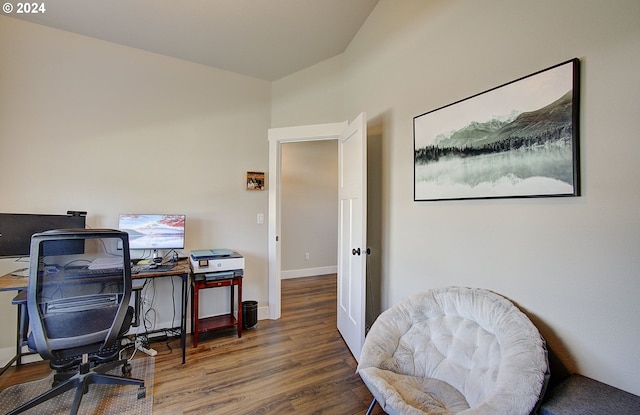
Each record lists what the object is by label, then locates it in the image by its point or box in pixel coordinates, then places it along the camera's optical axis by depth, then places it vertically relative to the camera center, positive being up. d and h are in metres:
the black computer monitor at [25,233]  2.00 -0.19
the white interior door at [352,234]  2.24 -0.24
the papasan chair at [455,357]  1.09 -0.74
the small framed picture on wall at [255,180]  3.23 +0.33
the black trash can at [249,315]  2.95 -1.16
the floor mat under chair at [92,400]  1.75 -1.30
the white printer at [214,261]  2.54 -0.51
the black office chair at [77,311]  1.54 -0.63
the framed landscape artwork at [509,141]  1.19 +0.35
